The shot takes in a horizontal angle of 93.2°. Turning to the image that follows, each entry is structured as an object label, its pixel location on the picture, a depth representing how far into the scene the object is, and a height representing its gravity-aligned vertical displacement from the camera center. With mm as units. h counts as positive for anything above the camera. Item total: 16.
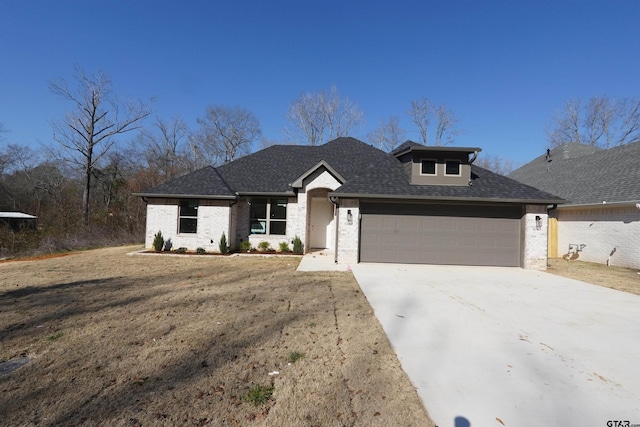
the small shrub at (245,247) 13763 -1369
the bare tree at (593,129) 29225 +10339
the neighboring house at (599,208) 11805 +960
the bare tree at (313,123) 30062 +9609
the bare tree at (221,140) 33125 +8306
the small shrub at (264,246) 13688 -1284
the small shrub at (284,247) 13445 -1274
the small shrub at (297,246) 13289 -1194
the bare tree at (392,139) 32531 +9011
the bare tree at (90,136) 22516 +5643
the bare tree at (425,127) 30812 +9884
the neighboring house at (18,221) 19117 -860
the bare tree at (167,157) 30975 +5961
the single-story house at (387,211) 11133 +406
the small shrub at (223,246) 12883 -1275
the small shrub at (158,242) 12969 -1230
